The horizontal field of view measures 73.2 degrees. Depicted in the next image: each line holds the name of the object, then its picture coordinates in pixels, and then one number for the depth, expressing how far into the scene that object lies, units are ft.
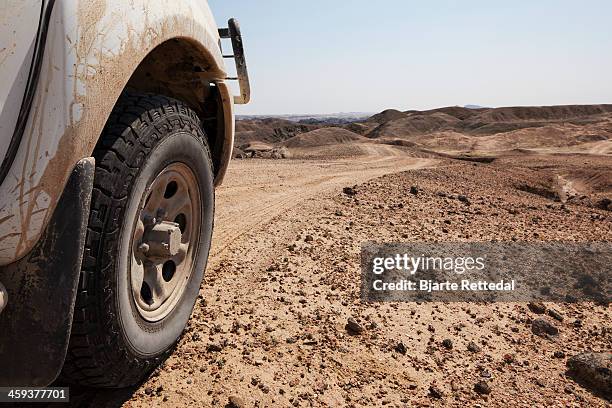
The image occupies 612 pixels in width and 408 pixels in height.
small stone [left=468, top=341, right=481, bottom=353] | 9.30
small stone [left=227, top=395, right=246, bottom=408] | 6.88
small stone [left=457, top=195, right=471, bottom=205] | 23.29
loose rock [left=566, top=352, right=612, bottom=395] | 8.22
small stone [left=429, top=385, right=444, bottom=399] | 7.70
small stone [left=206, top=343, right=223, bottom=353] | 8.30
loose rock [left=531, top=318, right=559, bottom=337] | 10.24
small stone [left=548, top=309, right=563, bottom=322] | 11.03
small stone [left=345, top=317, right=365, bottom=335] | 9.53
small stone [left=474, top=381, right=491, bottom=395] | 7.88
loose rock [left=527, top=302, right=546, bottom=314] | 11.33
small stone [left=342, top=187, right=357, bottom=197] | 24.63
